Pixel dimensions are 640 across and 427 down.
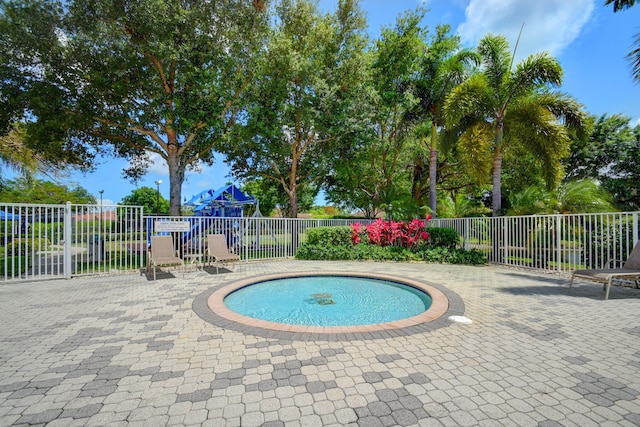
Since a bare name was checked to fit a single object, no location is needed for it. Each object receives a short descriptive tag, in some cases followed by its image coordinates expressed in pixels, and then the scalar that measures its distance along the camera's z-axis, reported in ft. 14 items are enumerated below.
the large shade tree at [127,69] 35.68
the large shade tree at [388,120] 53.93
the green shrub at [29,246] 43.27
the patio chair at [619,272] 19.45
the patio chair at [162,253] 27.12
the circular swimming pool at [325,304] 14.21
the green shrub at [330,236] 42.22
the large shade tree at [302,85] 45.96
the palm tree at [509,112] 36.55
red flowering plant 41.98
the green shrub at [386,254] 37.27
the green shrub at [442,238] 40.78
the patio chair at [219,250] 30.50
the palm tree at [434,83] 50.01
